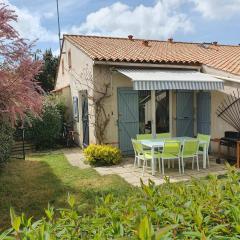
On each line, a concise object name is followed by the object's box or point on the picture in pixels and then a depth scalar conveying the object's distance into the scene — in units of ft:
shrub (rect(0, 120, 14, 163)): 34.29
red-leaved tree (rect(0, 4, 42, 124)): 20.09
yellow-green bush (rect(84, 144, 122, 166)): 40.32
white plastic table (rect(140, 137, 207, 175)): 34.27
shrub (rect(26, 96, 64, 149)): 55.99
